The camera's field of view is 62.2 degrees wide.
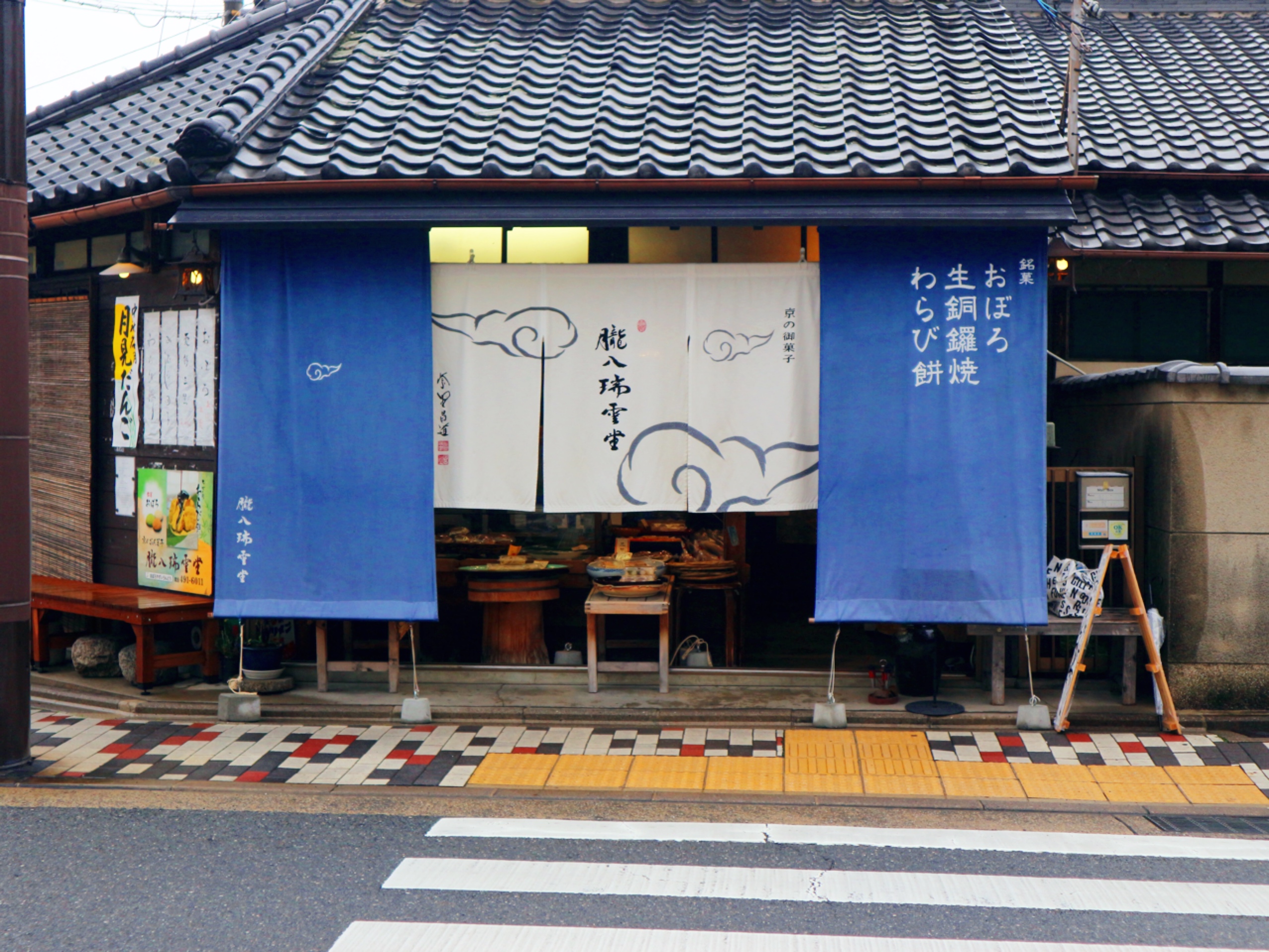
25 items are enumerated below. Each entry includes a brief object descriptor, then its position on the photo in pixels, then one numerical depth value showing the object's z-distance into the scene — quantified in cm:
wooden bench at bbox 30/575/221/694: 1036
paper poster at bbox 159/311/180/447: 1087
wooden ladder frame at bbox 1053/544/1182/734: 905
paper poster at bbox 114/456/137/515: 1134
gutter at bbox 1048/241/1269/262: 1009
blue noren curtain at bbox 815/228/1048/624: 920
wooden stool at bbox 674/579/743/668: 1120
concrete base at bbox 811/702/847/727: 945
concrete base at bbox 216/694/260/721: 981
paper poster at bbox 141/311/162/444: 1102
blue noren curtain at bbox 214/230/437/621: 958
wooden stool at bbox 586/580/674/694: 1021
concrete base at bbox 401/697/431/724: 968
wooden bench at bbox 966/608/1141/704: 923
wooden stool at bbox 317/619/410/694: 1028
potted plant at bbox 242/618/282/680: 1020
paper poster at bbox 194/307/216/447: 1055
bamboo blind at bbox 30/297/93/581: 1184
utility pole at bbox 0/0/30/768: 845
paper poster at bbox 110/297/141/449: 1123
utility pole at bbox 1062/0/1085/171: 934
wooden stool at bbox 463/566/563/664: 1109
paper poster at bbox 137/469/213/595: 1065
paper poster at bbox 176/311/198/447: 1072
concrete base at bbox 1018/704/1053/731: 927
